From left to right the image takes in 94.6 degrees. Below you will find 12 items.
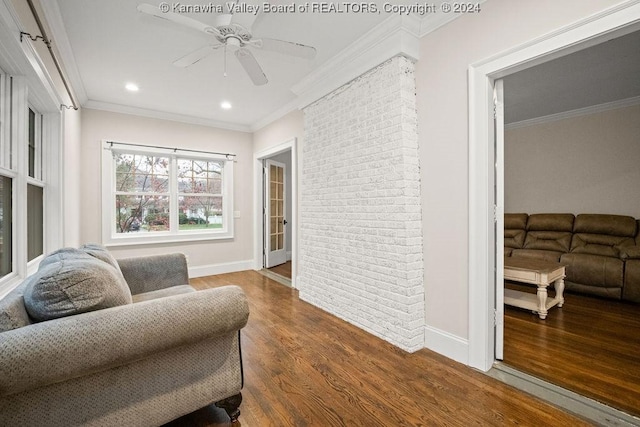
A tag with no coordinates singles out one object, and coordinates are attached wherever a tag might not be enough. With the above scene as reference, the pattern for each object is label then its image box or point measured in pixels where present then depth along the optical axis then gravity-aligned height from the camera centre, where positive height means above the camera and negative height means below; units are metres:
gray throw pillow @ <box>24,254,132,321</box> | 1.22 -0.33
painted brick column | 2.45 +0.06
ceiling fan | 1.90 +1.24
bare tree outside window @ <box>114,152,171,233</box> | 4.48 +0.31
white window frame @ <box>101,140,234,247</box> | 4.23 +0.19
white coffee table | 2.94 -0.70
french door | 5.52 -0.03
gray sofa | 1.08 -0.57
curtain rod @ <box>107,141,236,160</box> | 4.28 +1.03
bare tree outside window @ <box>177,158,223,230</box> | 4.96 +0.33
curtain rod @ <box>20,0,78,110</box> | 1.81 +1.22
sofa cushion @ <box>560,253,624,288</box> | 3.51 -0.73
